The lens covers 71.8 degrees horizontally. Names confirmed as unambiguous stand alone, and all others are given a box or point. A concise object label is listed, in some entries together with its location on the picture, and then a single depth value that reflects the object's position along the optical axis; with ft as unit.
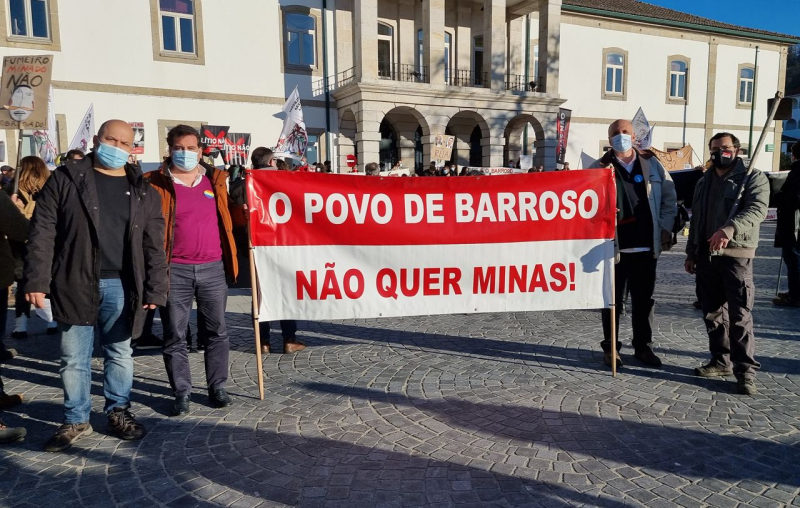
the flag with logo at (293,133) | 46.06
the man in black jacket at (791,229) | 23.34
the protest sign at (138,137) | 56.03
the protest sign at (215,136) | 56.59
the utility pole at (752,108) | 92.41
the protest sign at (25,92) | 23.47
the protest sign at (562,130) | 75.31
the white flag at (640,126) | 51.78
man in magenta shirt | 13.10
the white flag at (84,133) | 37.32
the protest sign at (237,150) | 58.65
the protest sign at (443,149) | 64.85
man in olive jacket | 14.05
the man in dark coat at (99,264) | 11.18
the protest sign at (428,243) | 14.03
